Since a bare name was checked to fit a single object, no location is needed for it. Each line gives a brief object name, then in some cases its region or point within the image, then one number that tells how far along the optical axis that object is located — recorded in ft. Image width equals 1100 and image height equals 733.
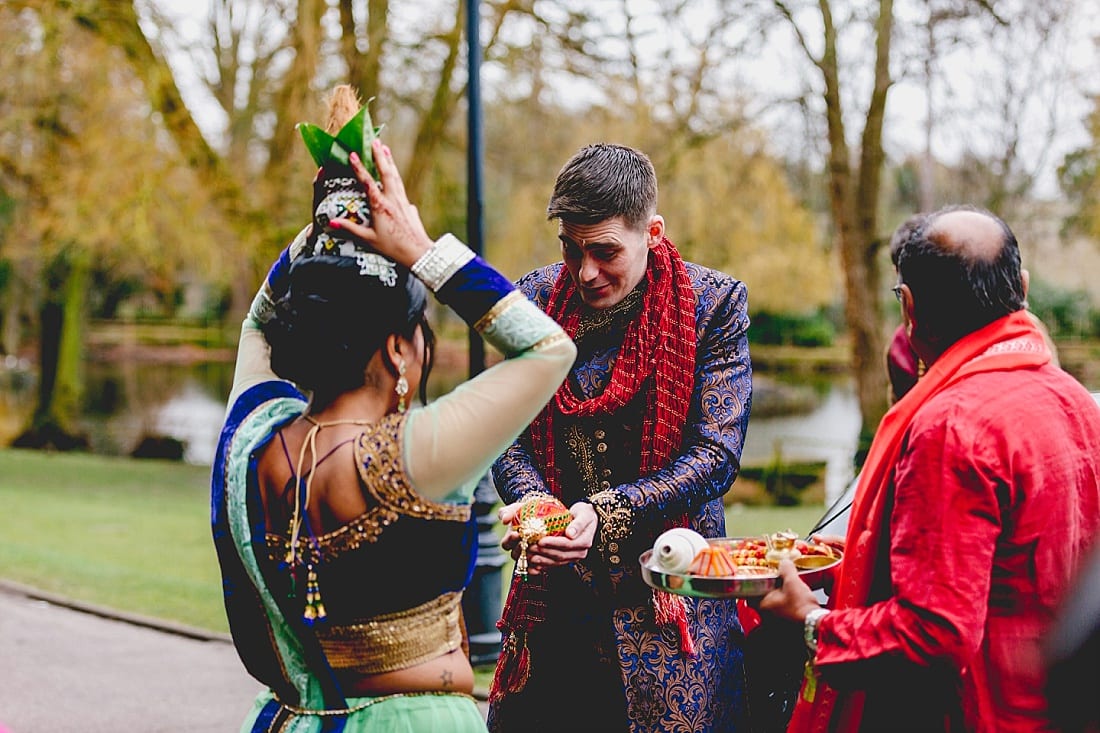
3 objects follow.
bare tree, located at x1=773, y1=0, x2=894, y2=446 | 54.29
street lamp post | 22.62
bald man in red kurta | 6.97
